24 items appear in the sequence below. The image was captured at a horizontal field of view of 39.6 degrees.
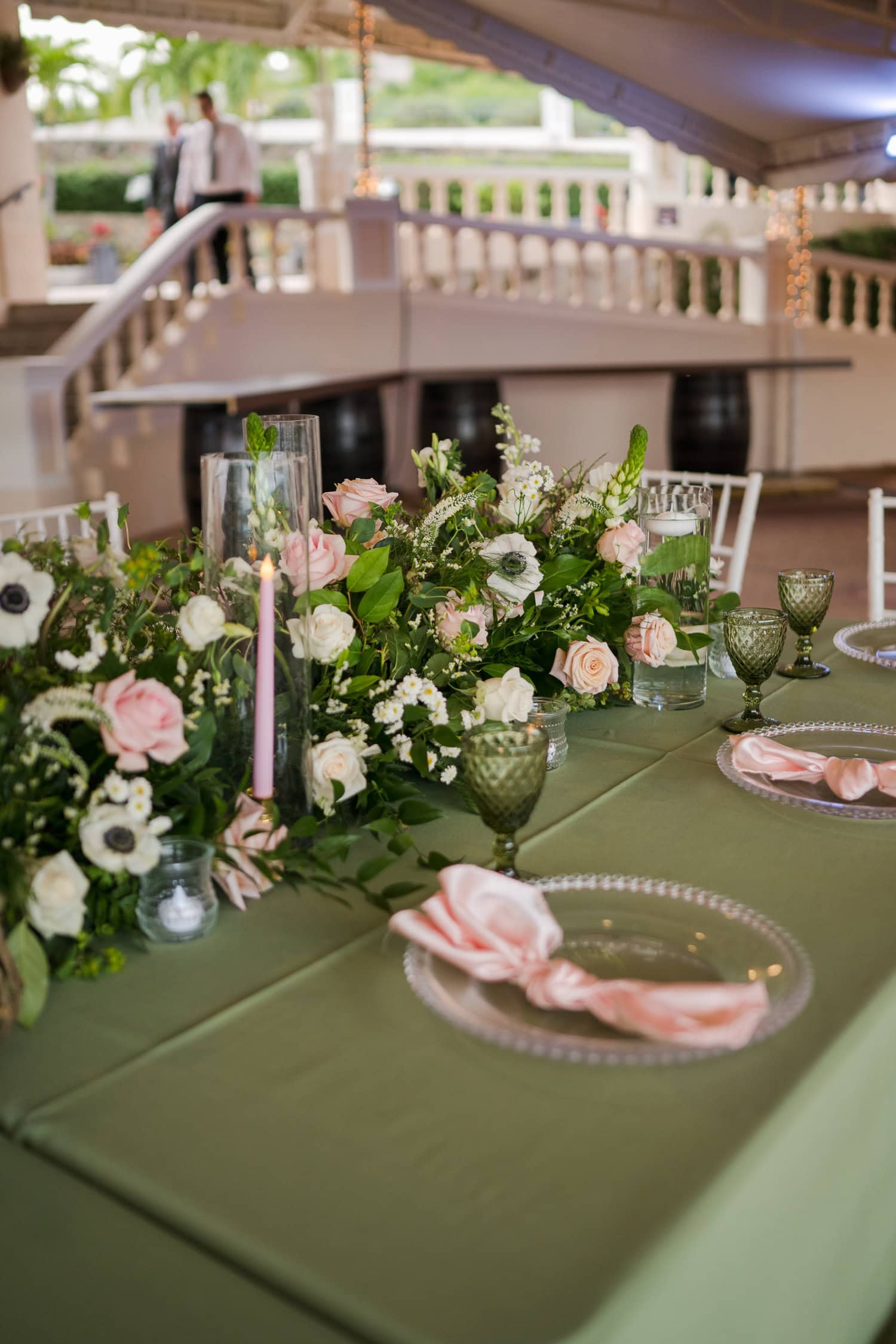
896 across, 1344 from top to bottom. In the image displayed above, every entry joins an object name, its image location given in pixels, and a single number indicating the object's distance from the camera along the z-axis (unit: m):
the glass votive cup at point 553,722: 1.43
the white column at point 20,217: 9.27
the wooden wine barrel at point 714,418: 7.48
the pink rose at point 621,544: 1.57
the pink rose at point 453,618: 1.33
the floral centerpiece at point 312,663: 0.92
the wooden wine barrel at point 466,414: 6.90
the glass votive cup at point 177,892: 1.00
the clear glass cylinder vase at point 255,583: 1.06
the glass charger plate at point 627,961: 0.81
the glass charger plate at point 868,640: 1.88
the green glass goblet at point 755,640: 1.48
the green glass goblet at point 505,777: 1.00
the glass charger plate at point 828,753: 1.26
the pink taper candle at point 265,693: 1.00
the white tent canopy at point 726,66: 5.87
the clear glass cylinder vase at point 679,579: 1.62
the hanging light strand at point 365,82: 7.39
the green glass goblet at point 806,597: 1.71
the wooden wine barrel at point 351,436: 6.02
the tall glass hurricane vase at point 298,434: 1.58
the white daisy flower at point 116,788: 0.92
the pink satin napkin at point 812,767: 1.29
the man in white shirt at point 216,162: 7.93
